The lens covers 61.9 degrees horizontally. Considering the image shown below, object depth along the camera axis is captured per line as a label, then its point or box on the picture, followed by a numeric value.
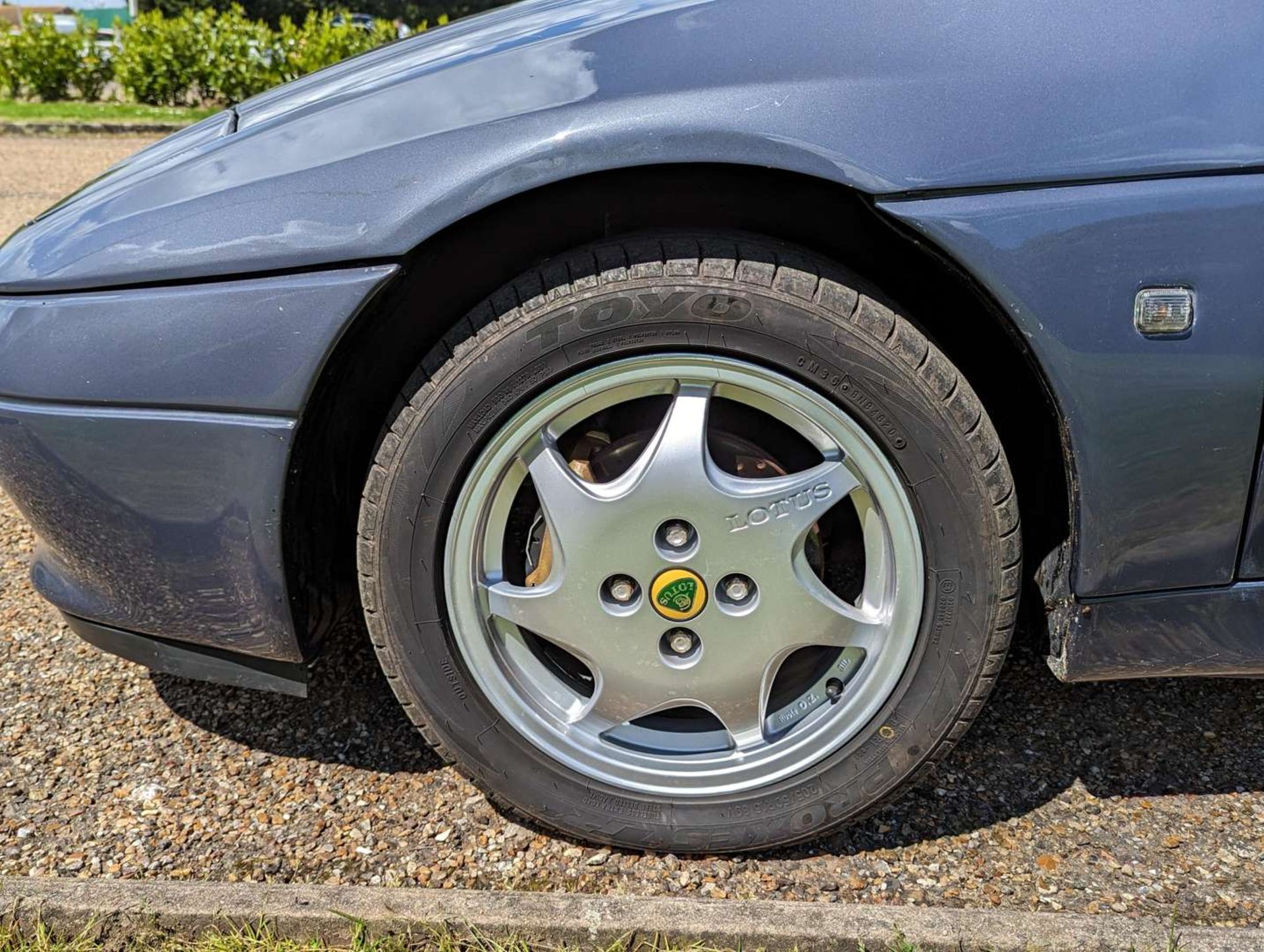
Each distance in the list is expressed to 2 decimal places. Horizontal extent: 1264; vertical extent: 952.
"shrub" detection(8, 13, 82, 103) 12.91
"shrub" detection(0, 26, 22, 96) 12.91
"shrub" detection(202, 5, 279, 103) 12.60
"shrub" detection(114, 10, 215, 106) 12.62
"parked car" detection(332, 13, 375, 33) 13.53
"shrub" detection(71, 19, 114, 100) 13.29
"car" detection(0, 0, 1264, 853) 1.45
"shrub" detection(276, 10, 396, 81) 12.49
